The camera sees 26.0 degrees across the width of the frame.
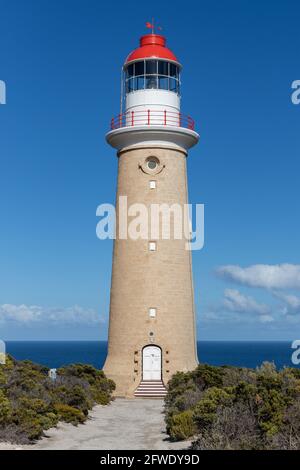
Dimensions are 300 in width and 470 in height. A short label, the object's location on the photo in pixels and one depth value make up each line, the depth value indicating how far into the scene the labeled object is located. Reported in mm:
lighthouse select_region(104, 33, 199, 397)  30172
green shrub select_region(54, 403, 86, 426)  20797
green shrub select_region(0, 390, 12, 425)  17047
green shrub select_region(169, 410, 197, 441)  17641
